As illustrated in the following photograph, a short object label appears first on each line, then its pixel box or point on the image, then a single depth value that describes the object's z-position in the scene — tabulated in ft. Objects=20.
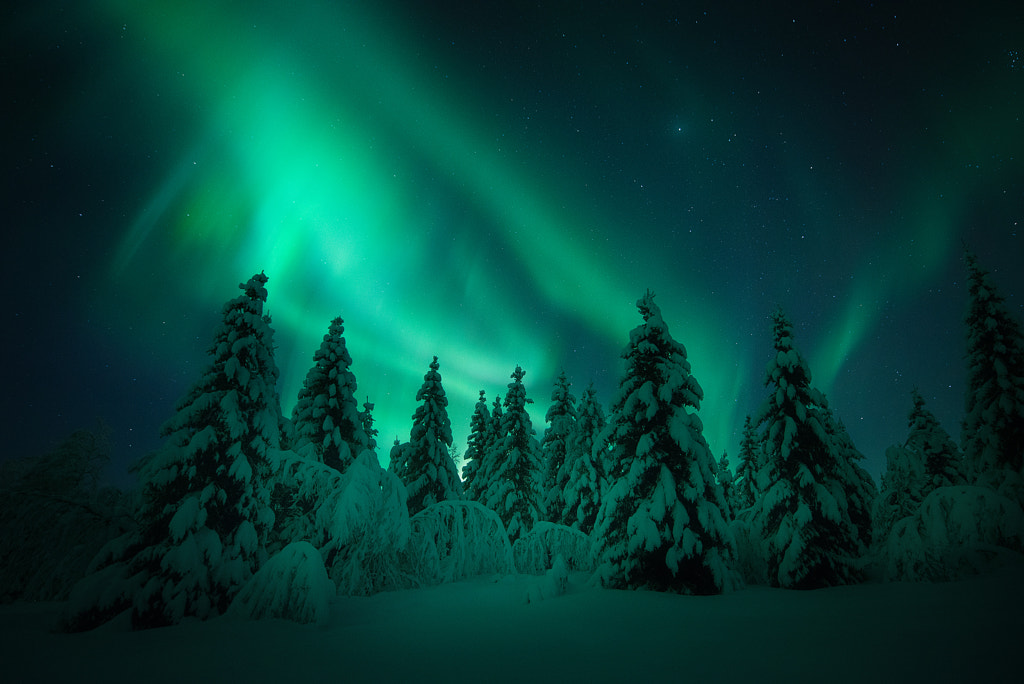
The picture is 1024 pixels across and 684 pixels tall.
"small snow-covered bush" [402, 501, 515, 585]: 41.09
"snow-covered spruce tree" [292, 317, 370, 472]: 67.00
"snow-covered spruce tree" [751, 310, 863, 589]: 51.85
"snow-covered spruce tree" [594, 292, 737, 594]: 42.19
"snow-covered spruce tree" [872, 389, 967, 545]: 74.74
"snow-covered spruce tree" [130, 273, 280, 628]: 32.37
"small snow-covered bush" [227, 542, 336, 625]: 27.35
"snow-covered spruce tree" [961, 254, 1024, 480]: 57.16
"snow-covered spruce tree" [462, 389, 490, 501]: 120.98
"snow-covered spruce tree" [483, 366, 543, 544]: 93.15
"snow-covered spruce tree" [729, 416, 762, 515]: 120.88
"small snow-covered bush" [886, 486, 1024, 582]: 33.94
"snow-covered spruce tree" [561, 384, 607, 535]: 87.40
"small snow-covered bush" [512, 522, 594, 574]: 49.08
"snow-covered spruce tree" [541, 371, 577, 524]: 100.37
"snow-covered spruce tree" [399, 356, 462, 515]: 81.15
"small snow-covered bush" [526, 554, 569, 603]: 34.71
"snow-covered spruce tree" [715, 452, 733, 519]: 130.37
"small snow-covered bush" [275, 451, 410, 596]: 36.81
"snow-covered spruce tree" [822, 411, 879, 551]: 60.18
